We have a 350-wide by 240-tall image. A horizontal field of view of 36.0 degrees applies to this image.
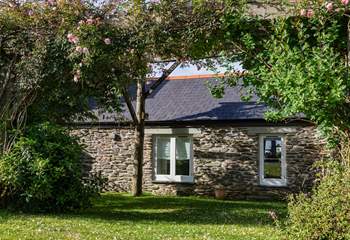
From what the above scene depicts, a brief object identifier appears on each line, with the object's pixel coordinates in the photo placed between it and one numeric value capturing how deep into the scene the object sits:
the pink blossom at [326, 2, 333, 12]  9.70
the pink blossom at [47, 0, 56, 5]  11.44
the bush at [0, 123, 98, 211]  11.63
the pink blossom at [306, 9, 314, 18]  9.80
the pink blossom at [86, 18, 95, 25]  11.05
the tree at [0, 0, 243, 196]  10.88
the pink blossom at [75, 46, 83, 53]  10.98
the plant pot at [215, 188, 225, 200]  19.05
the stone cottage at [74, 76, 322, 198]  18.31
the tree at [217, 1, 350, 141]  9.12
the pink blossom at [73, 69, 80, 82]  11.41
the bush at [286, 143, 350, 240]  7.10
